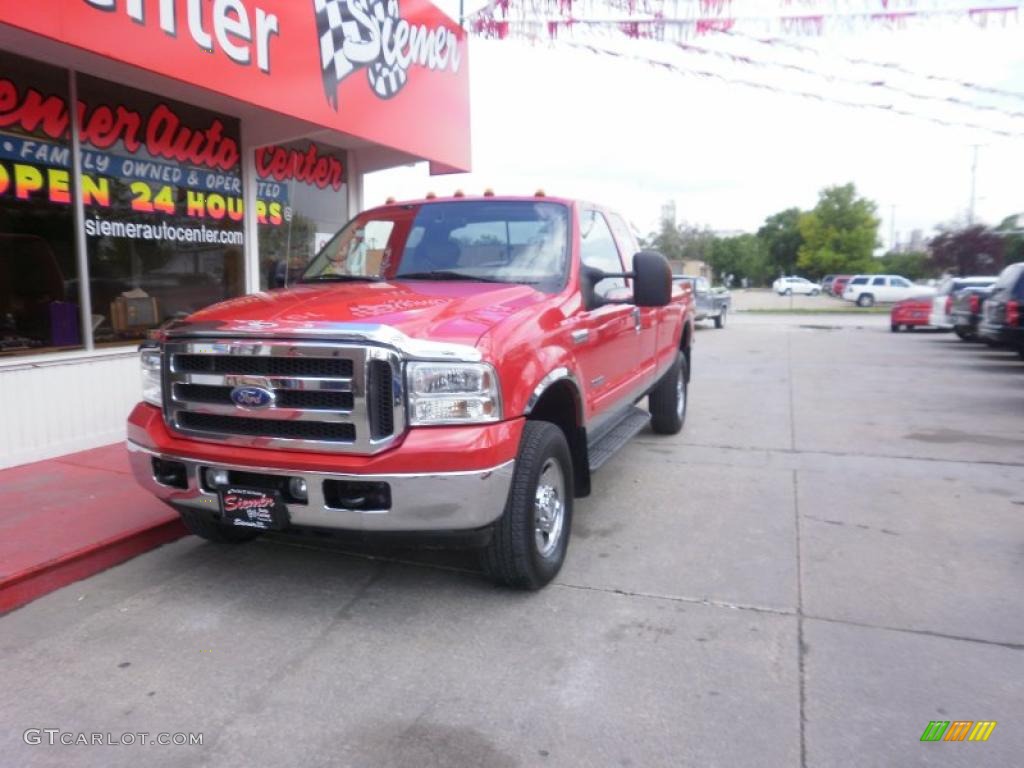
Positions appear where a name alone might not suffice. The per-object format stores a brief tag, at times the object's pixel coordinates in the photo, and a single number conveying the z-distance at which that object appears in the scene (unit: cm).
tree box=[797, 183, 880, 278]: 6344
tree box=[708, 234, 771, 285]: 8206
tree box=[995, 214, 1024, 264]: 3912
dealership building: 573
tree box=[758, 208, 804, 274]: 8856
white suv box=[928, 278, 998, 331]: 1941
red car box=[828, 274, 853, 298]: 5388
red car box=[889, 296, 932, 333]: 2194
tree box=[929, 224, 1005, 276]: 3866
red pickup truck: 324
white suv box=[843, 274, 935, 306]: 4200
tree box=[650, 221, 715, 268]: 5984
